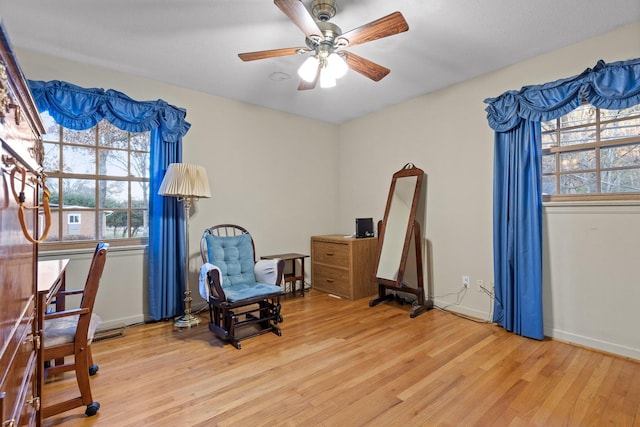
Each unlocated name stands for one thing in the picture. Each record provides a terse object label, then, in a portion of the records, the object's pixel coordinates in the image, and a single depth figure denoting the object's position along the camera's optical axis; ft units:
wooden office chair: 5.55
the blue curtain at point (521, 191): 8.41
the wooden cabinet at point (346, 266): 12.80
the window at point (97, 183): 9.19
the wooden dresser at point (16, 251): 2.66
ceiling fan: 5.79
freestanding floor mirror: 11.47
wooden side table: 13.16
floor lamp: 9.63
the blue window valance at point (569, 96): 7.30
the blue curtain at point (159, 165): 9.35
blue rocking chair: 8.76
